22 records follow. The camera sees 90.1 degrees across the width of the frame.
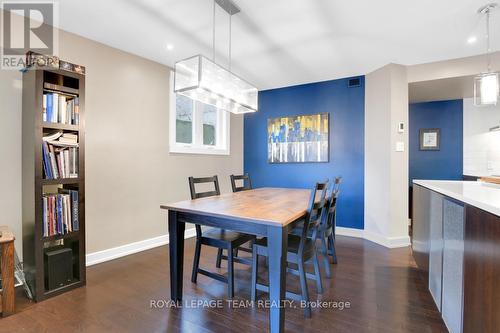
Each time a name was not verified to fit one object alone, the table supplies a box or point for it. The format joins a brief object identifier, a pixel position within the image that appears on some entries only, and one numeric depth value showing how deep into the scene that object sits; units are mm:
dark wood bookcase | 2027
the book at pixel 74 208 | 2250
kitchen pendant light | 2125
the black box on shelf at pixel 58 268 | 2094
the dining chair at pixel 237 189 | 2596
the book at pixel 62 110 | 2188
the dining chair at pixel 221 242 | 2064
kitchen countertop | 1078
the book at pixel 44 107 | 2068
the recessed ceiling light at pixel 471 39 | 2713
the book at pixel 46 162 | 2080
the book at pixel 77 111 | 2273
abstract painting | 4207
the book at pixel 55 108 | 2145
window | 3709
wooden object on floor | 1793
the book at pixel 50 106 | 2115
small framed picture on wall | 4480
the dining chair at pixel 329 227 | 2277
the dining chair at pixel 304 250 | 1794
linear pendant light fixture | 2008
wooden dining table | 1468
